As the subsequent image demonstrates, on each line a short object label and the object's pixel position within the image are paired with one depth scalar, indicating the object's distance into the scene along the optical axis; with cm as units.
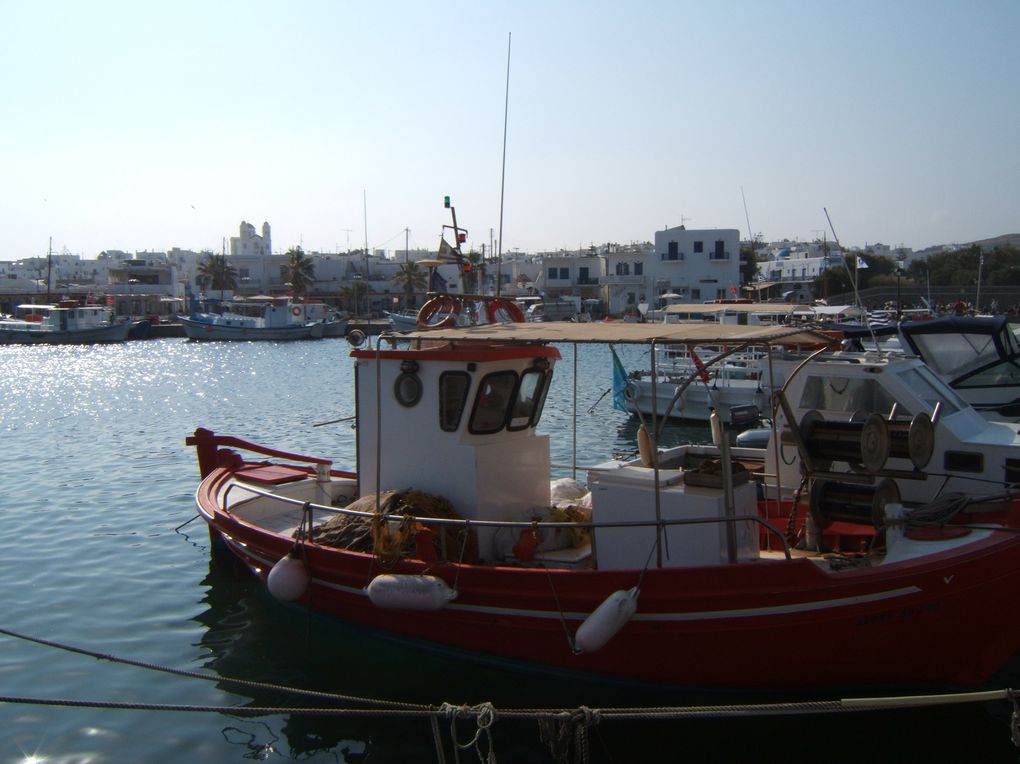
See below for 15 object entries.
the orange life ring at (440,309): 965
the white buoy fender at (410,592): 742
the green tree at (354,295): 8915
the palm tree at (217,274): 9206
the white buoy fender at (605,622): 657
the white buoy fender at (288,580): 836
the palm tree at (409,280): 8825
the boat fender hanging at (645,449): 855
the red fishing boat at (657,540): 665
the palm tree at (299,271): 9062
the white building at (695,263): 6788
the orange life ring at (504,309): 962
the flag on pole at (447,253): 1068
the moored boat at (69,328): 6512
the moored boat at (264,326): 6762
